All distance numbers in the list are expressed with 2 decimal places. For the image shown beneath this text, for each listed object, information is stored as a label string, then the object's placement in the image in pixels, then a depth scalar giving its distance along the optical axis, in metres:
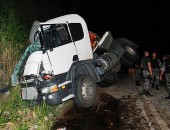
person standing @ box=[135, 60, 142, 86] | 6.77
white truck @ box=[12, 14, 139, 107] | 4.41
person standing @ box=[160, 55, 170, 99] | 5.44
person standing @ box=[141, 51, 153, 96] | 5.62
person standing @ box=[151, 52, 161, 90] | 6.15
